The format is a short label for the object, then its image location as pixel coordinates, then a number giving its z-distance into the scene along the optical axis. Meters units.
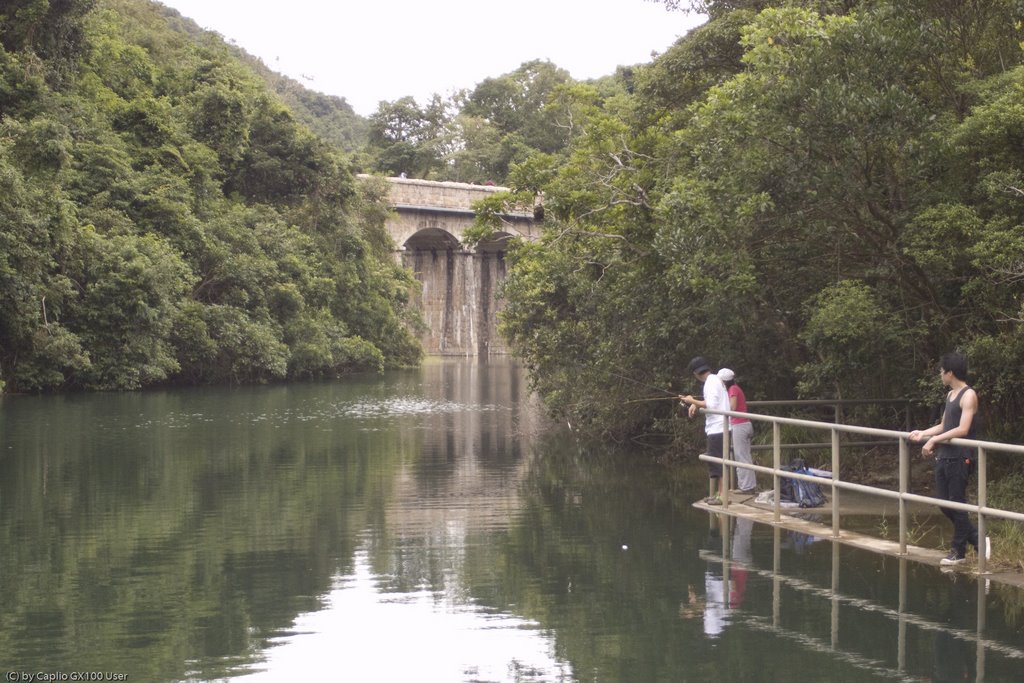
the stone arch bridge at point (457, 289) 75.06
